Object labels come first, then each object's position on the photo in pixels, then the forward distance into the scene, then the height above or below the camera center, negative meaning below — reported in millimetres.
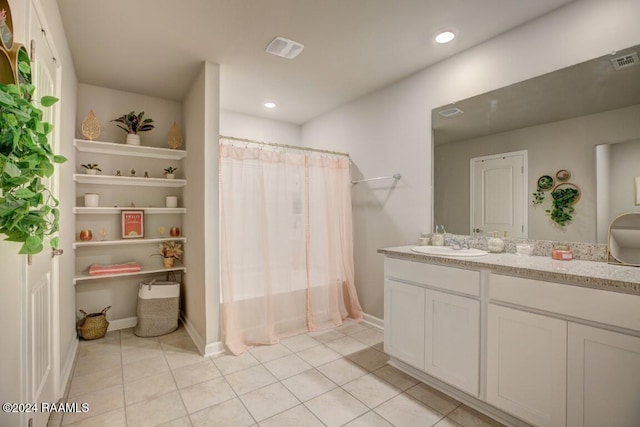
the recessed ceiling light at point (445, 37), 2168 +1278
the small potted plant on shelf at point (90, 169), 2928 +427
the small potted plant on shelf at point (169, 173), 3324 +431
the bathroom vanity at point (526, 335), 1343 -679
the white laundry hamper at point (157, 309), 2939 -968
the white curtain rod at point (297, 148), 2719 +647
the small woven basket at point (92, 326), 2832 -1091
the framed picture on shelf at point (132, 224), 3146 -133
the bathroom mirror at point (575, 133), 1729 +510
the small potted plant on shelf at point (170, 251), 3262 -442
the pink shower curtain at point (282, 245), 2674 -334
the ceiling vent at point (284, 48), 2301 +1298
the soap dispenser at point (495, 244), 2193 -250
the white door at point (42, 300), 1315 -451
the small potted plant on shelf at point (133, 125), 3088 +910
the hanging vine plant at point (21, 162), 689 +124
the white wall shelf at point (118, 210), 2891 +14
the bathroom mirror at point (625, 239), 1659 -171
